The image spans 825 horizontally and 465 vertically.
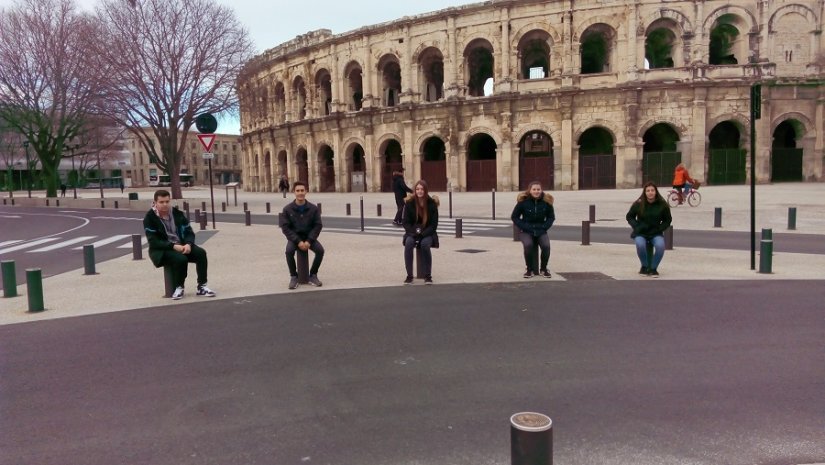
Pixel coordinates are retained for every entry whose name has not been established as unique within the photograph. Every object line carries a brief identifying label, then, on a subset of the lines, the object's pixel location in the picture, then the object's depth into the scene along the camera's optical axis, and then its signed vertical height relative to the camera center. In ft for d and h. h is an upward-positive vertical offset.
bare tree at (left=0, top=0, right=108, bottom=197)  105.91 +25.52
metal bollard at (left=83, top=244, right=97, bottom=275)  33.94 -3.67
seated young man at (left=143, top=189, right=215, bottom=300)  25.88 -2.14
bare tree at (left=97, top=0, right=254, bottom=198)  89.71 +22.20
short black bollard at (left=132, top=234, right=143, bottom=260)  39.47 -3.65
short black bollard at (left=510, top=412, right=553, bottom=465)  7.84 -3.58
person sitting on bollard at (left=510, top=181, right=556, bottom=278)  29.68 -1.83
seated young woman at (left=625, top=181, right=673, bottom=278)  29.68 -2.08
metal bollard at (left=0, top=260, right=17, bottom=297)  27.45 -3.87
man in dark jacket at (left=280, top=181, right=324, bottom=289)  28.86 -1.76
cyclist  71.00 +0.31
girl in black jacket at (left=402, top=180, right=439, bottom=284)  28.99 -1.73
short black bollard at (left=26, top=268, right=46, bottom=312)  24.30 -3.89
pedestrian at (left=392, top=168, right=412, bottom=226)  55.88 +0.24
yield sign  53.36 +5.20
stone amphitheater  114.11 +19.81
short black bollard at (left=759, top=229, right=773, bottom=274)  29.35 -3.87
